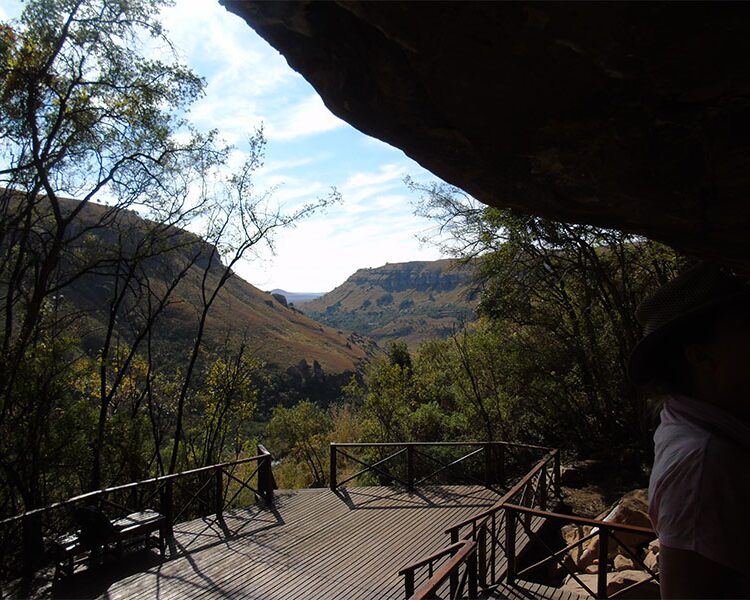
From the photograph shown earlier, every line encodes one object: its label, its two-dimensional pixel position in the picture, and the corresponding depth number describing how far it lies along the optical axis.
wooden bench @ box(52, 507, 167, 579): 6.33
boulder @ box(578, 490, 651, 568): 6.51
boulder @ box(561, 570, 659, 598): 5.10
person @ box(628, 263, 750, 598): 1.04
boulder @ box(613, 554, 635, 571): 6.11
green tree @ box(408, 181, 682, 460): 10.08
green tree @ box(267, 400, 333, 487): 18.73
